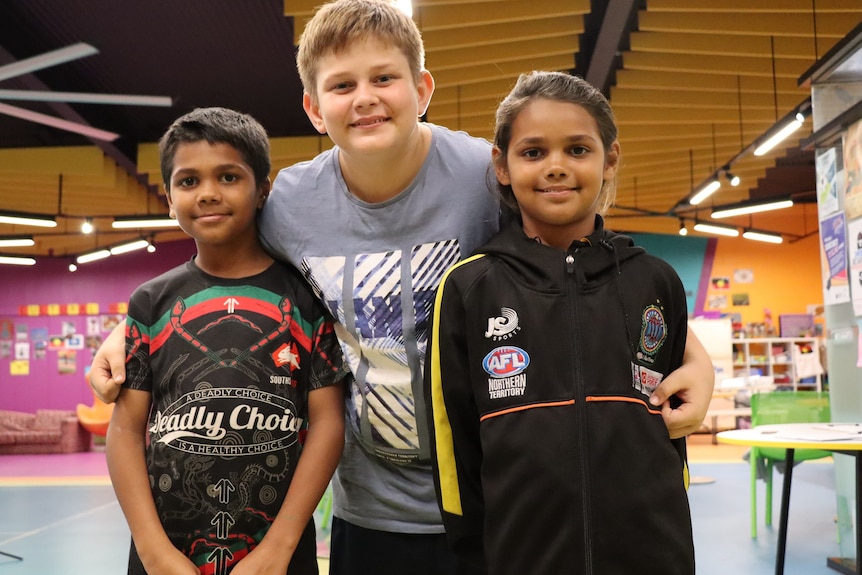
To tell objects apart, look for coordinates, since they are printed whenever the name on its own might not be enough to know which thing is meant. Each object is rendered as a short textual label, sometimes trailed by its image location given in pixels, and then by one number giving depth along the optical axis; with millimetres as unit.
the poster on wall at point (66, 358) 13703
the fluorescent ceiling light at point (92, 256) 10940
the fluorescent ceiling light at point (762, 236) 11266
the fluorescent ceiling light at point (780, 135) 5714
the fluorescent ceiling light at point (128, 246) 10461
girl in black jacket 1116
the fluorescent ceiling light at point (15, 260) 10922
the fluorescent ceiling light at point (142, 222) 8635
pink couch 12328
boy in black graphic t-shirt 1308
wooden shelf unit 12875
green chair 4953
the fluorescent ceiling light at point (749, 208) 8469
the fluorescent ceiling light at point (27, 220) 7915
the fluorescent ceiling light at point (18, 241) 9109
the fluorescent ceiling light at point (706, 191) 8076
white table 2807
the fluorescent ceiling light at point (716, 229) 10180
